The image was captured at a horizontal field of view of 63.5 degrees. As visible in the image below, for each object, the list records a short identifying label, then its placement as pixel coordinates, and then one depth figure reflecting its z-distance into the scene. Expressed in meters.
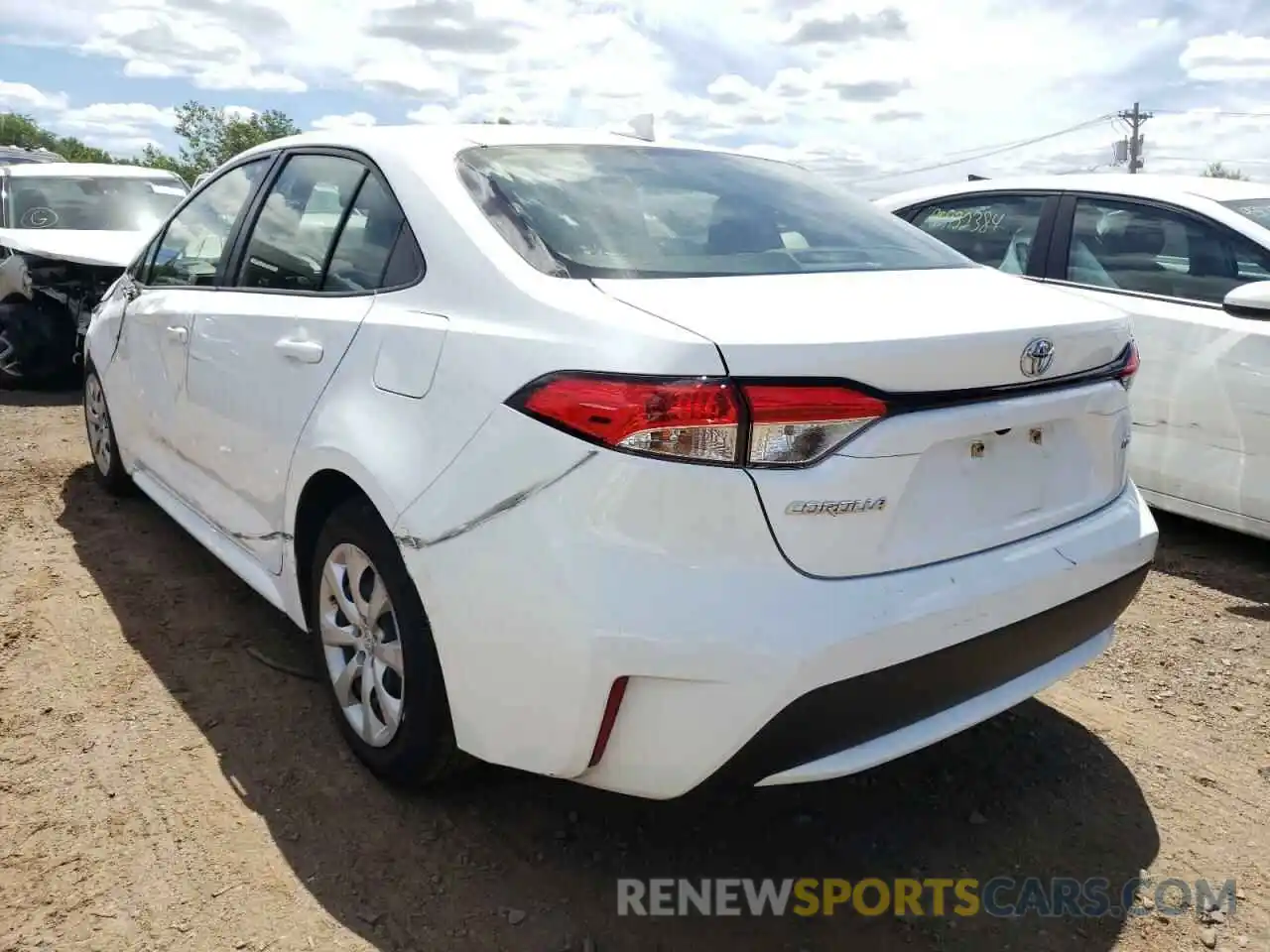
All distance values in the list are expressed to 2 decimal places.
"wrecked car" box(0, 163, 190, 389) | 7.11
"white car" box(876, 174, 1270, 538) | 3.99
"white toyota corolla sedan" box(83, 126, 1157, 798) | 1.81
